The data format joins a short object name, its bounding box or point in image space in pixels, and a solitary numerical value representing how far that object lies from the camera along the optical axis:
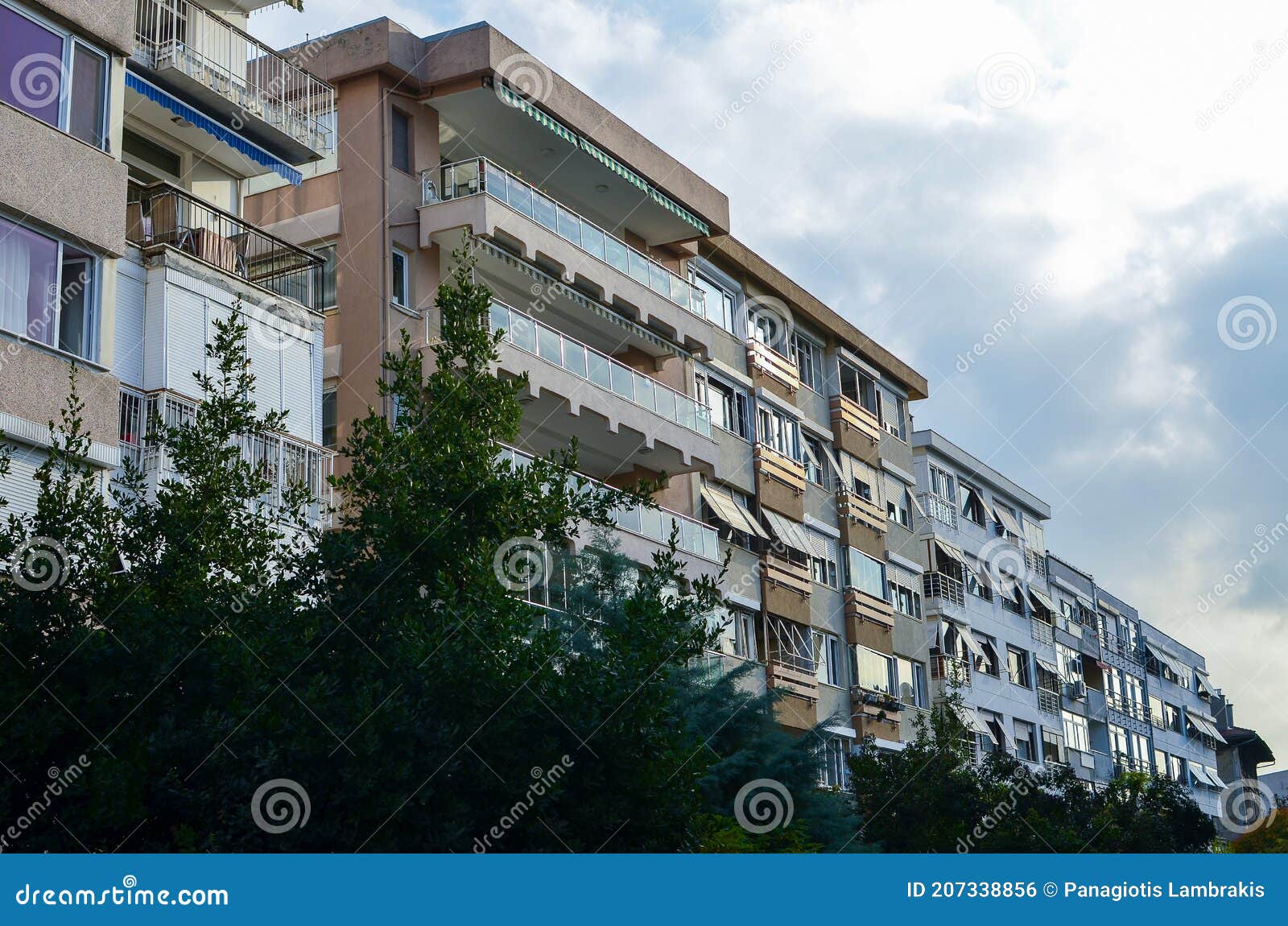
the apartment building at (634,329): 27.33
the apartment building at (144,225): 16.80
